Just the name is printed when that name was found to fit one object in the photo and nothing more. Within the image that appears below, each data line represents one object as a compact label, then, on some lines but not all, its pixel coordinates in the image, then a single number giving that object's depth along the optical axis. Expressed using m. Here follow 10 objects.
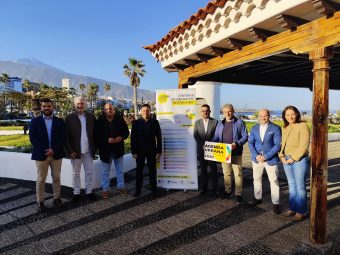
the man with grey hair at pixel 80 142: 5.14
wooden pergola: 3.28
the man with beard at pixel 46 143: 4.74
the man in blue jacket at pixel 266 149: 4.49
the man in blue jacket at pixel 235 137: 5.04
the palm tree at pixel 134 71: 47.31
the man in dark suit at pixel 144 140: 5.54
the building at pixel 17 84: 176.00
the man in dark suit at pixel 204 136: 5.46
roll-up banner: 5.74
